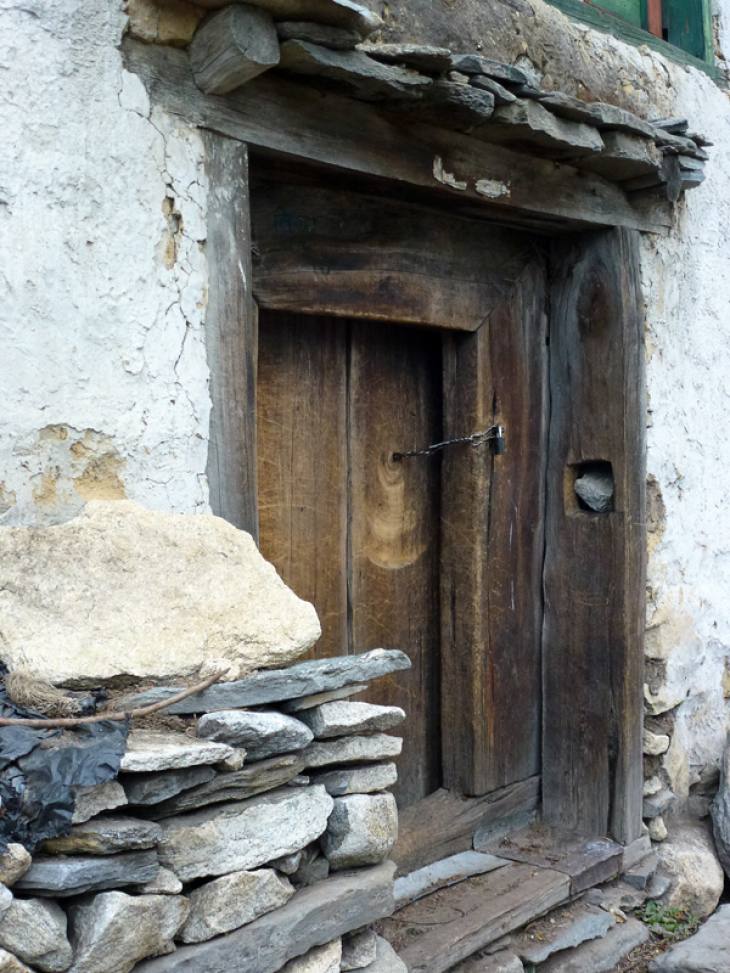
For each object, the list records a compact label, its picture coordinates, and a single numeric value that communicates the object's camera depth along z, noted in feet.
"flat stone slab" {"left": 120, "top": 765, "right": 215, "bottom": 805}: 5.11
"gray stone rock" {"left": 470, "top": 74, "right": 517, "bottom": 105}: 7.80
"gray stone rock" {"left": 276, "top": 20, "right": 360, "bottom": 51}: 6.71
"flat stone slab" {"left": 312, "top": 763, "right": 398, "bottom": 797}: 6.32
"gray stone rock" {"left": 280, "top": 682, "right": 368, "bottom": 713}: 6.07
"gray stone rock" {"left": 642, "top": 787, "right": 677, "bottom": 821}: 11.10
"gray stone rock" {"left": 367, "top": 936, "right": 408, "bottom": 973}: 6.49
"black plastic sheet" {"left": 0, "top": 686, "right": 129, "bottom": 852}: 4.71
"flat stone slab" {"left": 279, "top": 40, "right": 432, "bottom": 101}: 6.87
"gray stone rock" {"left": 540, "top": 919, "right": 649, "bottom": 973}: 9.51
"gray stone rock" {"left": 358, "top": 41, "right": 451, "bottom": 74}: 7.24
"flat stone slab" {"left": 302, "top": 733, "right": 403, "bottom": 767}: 6.20
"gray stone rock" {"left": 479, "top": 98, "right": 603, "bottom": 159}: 8.29
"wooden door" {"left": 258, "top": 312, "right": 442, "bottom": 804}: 9.16
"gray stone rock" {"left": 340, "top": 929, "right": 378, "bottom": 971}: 6.37
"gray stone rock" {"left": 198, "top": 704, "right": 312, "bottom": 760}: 5.48
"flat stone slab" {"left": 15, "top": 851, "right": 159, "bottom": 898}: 4.71
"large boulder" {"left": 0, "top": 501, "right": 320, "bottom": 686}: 5.64
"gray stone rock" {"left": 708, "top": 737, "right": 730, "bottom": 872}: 11.23
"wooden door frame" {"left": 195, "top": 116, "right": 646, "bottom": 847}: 10.47
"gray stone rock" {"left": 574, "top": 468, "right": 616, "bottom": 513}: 10.70
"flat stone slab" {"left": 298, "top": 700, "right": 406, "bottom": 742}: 6.19
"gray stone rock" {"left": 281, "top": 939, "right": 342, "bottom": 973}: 5.92
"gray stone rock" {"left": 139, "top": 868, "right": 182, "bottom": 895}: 5.08
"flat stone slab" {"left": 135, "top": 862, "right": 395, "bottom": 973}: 5.30
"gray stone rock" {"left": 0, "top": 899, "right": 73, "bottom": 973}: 4.56
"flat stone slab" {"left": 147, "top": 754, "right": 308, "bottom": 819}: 5.32
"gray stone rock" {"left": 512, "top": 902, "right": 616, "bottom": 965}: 9.34
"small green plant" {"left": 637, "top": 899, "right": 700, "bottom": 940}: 10.36
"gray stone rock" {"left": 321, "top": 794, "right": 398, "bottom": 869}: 6.22
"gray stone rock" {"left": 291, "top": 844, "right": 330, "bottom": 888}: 6.08
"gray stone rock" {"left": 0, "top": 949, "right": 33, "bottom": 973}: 4.42
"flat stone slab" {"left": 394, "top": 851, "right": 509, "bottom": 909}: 9.46
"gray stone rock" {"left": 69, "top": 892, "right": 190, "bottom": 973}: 4.77
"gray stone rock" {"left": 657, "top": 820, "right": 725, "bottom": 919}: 10.85
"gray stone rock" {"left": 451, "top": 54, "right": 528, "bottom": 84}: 7.62
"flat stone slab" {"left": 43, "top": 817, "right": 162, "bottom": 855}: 4.84
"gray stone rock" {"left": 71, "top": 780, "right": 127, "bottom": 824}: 4.80
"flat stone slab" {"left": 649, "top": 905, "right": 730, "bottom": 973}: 9.20
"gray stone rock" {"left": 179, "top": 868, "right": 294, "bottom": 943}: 5.34
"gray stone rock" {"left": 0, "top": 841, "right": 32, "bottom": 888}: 4.56
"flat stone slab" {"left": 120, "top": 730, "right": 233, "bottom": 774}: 5.00
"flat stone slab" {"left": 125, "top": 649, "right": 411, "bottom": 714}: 5.62
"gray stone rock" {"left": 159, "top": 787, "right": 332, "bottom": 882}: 5.30
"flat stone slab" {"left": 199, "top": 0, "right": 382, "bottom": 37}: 6.51
